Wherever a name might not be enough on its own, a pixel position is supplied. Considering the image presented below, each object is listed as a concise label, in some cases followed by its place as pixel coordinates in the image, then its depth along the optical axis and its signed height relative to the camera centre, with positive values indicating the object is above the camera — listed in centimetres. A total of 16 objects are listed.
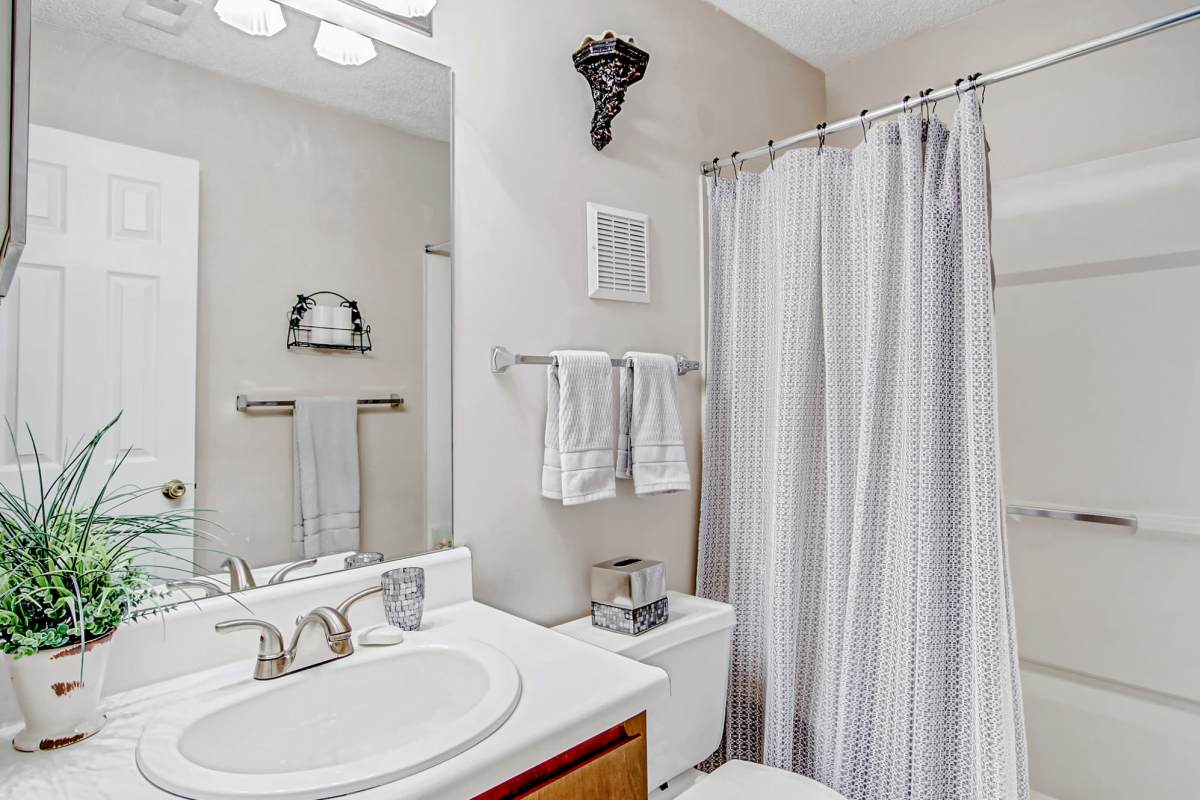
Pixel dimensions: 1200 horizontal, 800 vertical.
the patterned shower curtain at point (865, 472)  137 -13
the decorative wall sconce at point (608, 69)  152 +81
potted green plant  79 -23
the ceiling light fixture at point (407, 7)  129 +82
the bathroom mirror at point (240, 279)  95 +23
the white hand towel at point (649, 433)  163 -4
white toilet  141 -65
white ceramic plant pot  79 -33
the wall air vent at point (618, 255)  164 +41
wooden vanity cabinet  84 -48
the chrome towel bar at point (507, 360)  142 +13
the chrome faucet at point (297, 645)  98 -34
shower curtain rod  123 +70
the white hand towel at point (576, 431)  147 -3
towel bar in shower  170 -27
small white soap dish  110 -37
